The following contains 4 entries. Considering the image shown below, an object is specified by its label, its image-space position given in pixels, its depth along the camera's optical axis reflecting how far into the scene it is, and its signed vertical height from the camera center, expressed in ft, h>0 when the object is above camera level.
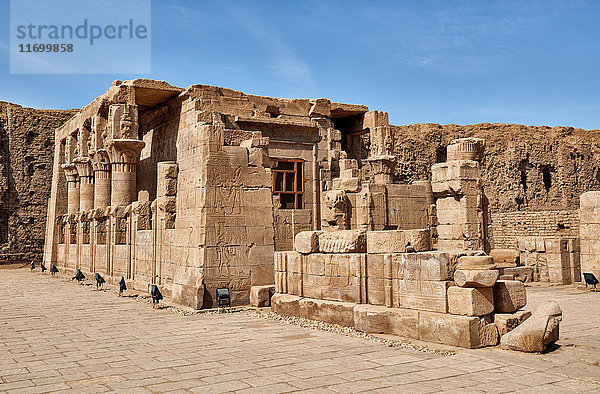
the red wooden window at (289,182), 51.72 +4.28
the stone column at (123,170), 54.39 +6.04
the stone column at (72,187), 70.40 +5.70
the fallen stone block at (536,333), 19.47 -3.95
